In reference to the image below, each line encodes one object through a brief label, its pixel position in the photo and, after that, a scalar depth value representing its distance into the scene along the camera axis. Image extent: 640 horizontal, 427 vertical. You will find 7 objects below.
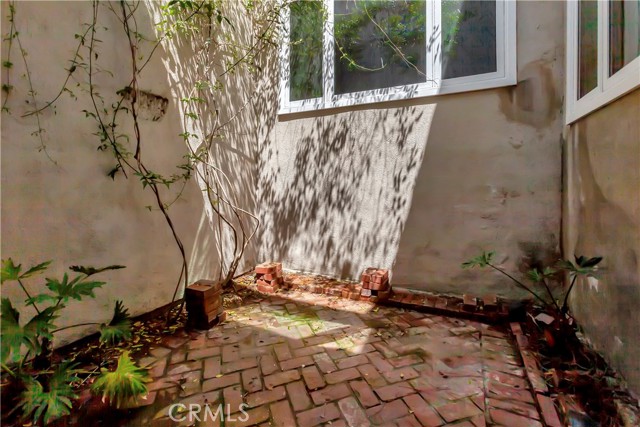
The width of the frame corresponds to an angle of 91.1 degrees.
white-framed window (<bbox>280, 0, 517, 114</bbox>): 3.11
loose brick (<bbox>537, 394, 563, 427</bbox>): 1.70
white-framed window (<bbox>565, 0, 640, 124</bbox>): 1.85
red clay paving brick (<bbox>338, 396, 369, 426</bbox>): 1.76
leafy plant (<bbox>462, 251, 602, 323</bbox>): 2.10
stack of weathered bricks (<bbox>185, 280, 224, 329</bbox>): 2.83
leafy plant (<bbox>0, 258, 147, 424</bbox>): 1.49
